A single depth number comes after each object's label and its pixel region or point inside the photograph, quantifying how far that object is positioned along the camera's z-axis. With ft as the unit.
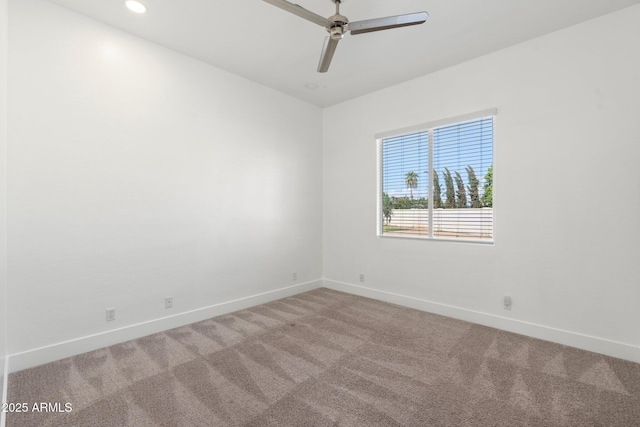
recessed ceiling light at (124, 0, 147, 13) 7.69
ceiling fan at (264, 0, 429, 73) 6.36
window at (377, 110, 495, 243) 10.62
